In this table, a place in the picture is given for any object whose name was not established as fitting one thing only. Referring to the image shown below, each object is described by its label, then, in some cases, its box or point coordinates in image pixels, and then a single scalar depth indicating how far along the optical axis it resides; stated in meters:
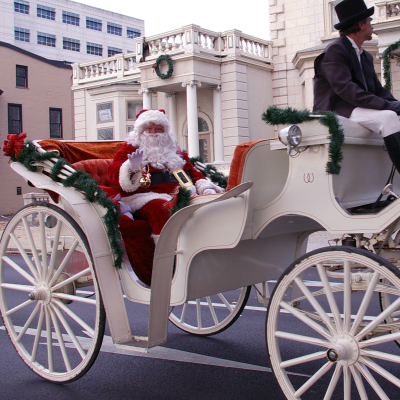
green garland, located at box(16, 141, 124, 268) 3.47
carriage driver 2.84
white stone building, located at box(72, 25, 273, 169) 18.22
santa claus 3.77
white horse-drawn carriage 2.53
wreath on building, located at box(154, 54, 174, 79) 18.11
